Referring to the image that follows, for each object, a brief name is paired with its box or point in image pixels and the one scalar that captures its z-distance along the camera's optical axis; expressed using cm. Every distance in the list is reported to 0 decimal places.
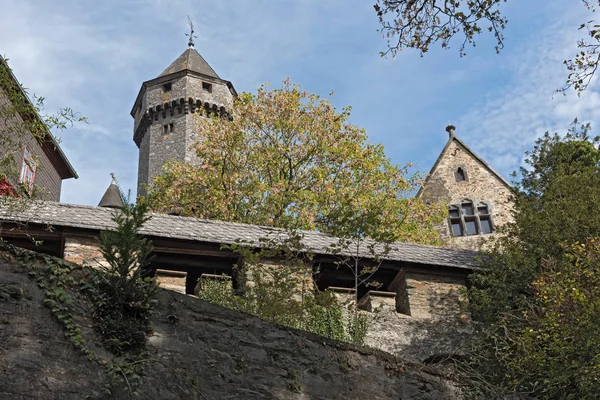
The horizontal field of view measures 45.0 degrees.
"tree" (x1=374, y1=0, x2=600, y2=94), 704
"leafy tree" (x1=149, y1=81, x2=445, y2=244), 2158
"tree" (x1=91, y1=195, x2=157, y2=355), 515
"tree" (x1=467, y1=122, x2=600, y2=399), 912
